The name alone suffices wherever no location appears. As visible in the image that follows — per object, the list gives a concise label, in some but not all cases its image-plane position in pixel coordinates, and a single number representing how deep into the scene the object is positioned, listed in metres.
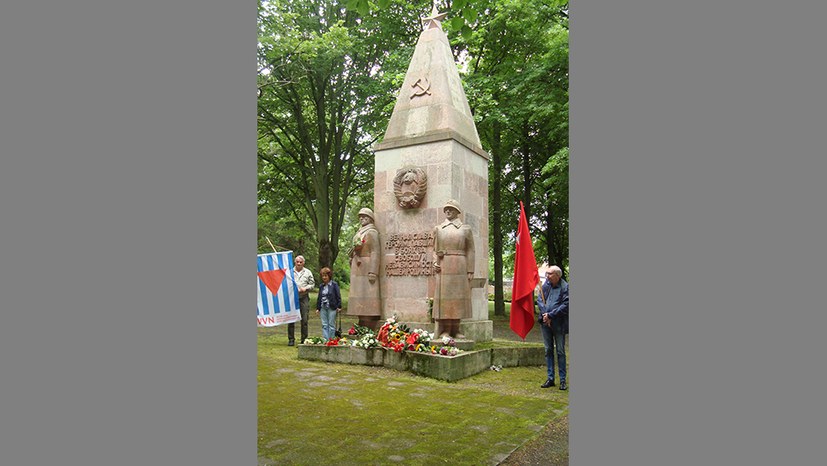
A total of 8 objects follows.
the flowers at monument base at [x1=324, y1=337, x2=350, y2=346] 8.99
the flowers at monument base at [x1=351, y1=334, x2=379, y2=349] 8.64
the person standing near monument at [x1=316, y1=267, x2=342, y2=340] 10.19
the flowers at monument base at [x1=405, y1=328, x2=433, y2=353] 8.11
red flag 7.86
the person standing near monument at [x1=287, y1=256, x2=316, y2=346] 11.39
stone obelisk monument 9.55
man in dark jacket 7.05
